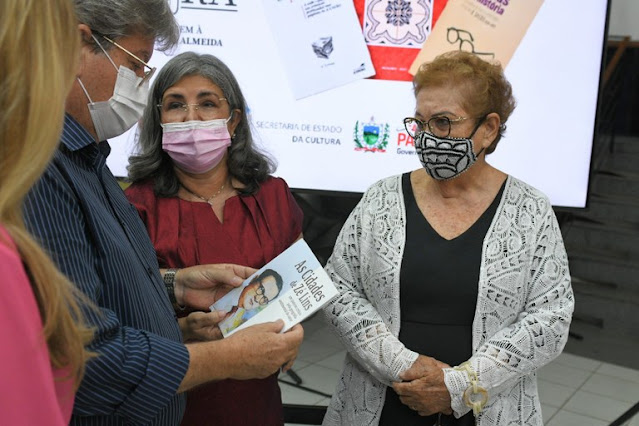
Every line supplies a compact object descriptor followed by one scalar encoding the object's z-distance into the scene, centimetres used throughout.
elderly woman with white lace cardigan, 188
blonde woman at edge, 77
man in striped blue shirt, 118
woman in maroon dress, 204
